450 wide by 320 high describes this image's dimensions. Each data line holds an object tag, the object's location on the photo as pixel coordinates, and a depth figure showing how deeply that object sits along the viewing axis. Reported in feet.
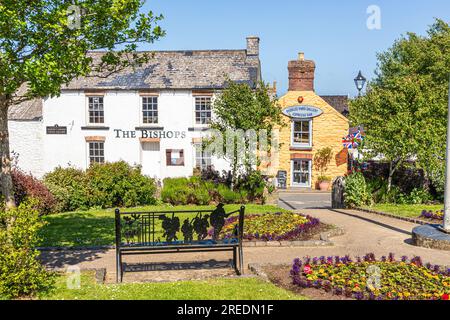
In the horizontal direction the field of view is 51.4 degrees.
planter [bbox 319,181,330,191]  103.14
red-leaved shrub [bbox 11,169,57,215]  53.88
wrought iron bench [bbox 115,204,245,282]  29.35
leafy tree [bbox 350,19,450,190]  60.80
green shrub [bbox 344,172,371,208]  60.90
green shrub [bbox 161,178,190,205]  67.92
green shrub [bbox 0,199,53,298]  23.50
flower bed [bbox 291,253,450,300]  24.59
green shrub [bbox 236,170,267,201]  69.10
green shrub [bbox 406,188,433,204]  63.57
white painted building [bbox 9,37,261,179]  88.79
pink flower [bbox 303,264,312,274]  27.99
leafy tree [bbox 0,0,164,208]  26.61
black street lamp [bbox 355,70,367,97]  70.79
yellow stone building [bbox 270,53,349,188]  101.60
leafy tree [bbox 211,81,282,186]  68.95
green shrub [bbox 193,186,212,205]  67.36
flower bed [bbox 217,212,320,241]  39.22
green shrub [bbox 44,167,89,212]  61.93
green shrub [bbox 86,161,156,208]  64.54
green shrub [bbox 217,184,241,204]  68.28
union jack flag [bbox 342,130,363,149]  93.76
